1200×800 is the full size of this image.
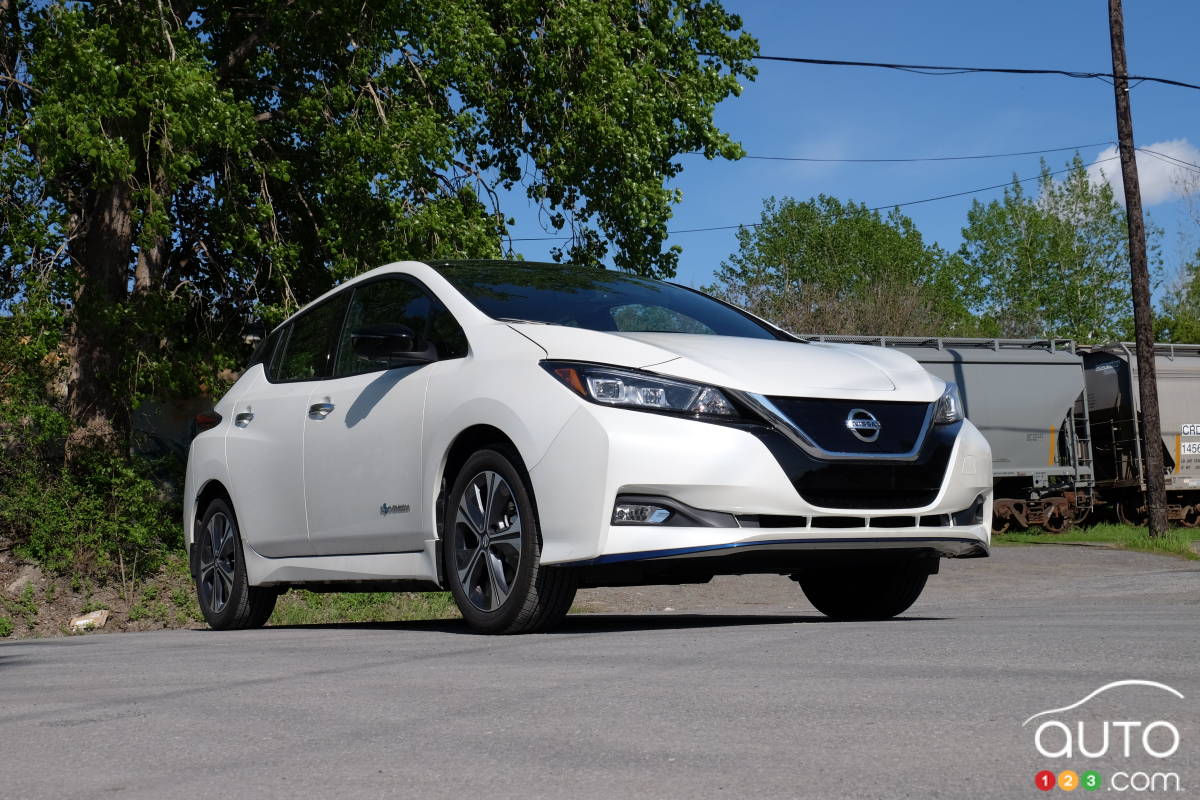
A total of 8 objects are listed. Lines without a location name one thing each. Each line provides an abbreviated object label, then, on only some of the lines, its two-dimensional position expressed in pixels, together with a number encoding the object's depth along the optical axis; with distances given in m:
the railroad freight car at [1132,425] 29.69
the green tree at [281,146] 14.65
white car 6.03
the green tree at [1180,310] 68.44
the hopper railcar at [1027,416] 28.02
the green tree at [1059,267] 68.56
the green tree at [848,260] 61.84
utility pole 24.42
